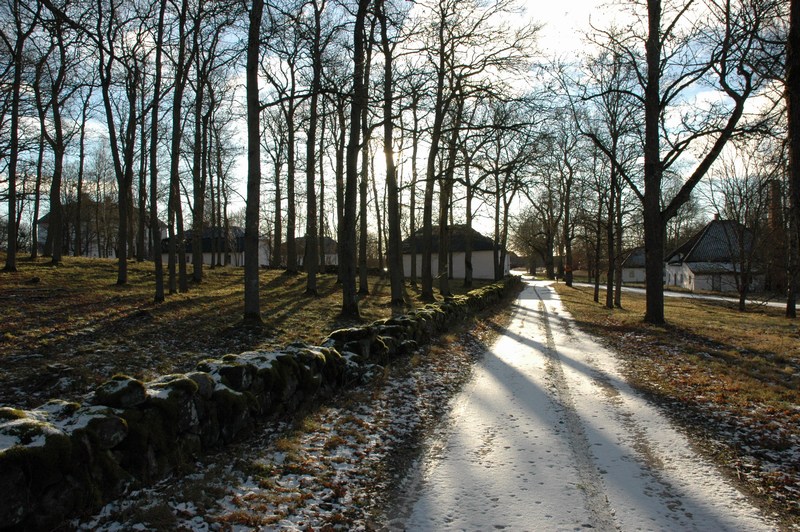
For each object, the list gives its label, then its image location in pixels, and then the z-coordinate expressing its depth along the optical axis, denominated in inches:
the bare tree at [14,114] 499.8
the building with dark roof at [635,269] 2931.1
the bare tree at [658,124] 467.2
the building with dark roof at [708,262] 1838.1
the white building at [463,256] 2044.8
